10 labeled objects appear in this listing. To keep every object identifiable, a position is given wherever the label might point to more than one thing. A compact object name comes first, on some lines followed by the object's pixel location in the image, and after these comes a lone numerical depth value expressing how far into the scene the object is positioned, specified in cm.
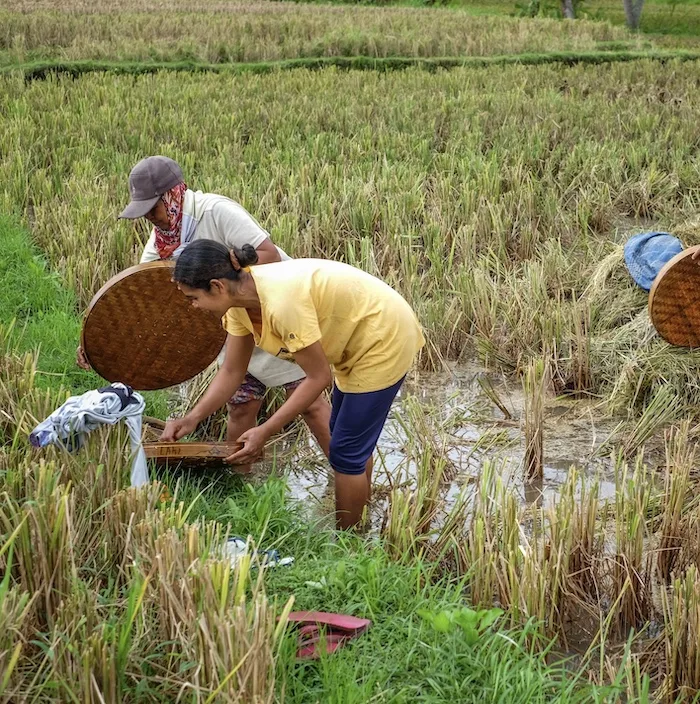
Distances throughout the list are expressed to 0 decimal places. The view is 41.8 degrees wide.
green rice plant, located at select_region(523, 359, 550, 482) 375
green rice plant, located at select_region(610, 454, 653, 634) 281
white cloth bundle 284
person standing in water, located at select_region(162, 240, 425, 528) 277
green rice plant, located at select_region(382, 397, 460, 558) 295
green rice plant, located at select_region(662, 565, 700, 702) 237
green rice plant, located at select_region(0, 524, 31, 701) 189
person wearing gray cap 341
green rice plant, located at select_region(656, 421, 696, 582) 301
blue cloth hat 477
